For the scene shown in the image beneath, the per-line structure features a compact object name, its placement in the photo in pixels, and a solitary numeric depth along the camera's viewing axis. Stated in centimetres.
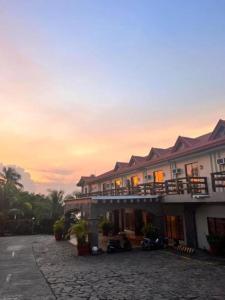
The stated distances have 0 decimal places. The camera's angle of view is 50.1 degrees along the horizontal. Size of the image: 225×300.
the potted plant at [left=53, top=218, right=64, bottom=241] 2493
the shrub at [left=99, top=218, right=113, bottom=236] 2699
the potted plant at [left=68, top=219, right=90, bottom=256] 1680
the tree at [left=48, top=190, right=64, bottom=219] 3347
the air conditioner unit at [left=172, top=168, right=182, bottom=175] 1923
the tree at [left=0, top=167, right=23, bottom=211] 3168
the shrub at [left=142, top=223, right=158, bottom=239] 1798
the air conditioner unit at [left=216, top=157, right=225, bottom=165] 1556
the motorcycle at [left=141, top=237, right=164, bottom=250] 1735
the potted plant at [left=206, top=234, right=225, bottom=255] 1492
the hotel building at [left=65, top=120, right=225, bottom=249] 1580
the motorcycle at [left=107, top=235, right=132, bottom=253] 1709
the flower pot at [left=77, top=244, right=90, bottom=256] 1678
